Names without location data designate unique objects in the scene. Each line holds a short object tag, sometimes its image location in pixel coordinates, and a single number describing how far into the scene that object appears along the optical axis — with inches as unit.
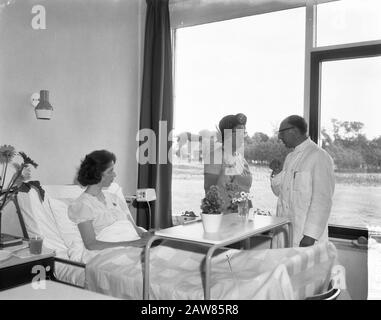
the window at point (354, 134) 117.3
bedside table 77.5
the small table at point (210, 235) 68.3
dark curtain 146.6
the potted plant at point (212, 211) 76.0
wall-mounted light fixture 113.1
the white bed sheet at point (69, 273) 91.2
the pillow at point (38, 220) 103.8
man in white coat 100.7
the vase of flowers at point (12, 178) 93.8
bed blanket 64.4
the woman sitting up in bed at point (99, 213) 96.8
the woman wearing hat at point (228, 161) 116.1
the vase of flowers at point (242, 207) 90.2
